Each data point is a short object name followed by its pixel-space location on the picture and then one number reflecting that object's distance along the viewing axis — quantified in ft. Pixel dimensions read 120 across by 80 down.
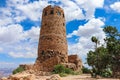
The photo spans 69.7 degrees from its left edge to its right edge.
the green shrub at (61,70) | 40.61
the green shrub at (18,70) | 41.36
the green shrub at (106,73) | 34.54
